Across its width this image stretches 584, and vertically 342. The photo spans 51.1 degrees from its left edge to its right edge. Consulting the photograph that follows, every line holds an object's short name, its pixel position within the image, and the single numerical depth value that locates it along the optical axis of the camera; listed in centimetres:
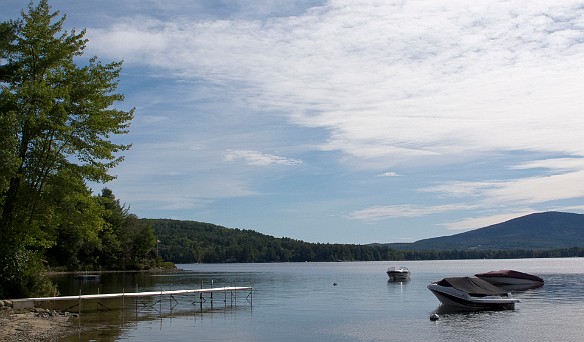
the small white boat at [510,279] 8700
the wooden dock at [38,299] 3609
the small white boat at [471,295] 4953
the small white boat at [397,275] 10156
